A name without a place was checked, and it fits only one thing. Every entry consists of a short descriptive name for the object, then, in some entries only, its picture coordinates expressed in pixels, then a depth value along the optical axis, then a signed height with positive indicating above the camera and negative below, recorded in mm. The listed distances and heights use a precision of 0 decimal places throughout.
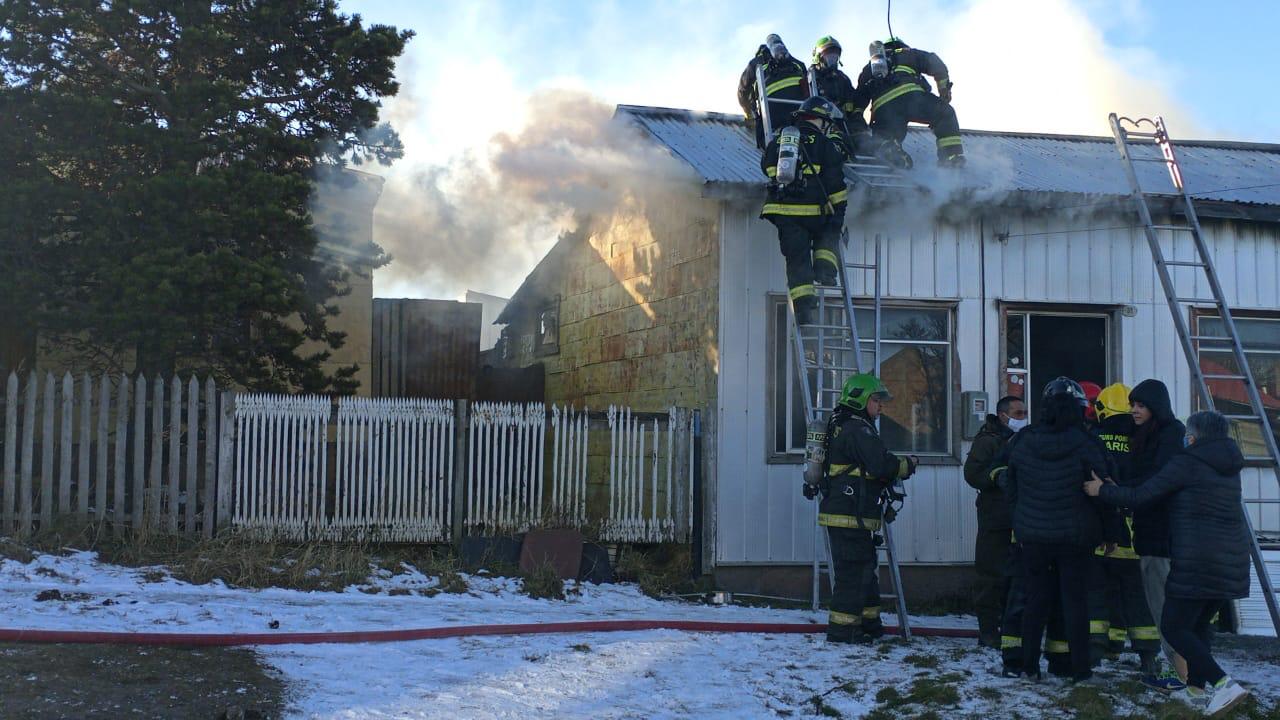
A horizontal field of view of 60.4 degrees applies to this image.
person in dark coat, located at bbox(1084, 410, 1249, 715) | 5703 -599
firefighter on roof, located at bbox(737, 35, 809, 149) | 10156 +3156
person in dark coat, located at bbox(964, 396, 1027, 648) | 7449 -722
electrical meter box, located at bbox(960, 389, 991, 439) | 9914 +84
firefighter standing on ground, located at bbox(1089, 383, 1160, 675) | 6574 -964
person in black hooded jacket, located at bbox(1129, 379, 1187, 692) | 6402 -279
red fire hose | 6352 -1380
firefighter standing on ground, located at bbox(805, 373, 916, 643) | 7359 -518
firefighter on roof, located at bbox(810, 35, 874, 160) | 10383 +3145
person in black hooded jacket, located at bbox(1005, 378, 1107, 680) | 6113 -529
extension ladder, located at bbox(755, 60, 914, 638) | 8750 +689
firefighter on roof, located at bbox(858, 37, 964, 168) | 10359 +3062
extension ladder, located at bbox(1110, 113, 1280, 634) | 8000 +1192
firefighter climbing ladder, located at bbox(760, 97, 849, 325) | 8750 +1700
